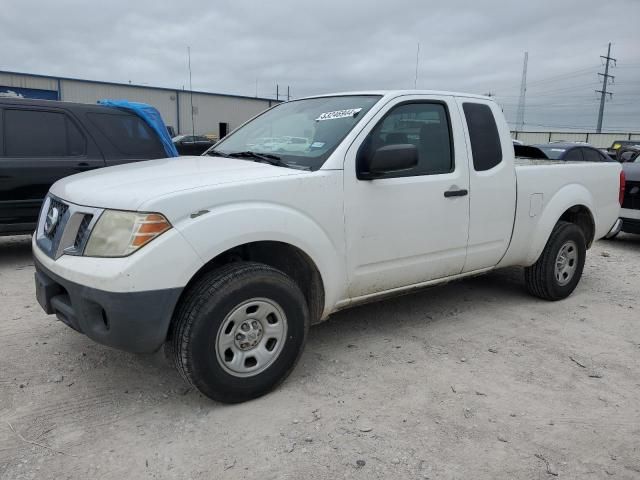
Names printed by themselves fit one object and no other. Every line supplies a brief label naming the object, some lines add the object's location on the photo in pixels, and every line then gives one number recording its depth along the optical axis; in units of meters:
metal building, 30.78
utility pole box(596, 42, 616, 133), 59.28
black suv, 5.52
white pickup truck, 2.54
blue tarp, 6.33
